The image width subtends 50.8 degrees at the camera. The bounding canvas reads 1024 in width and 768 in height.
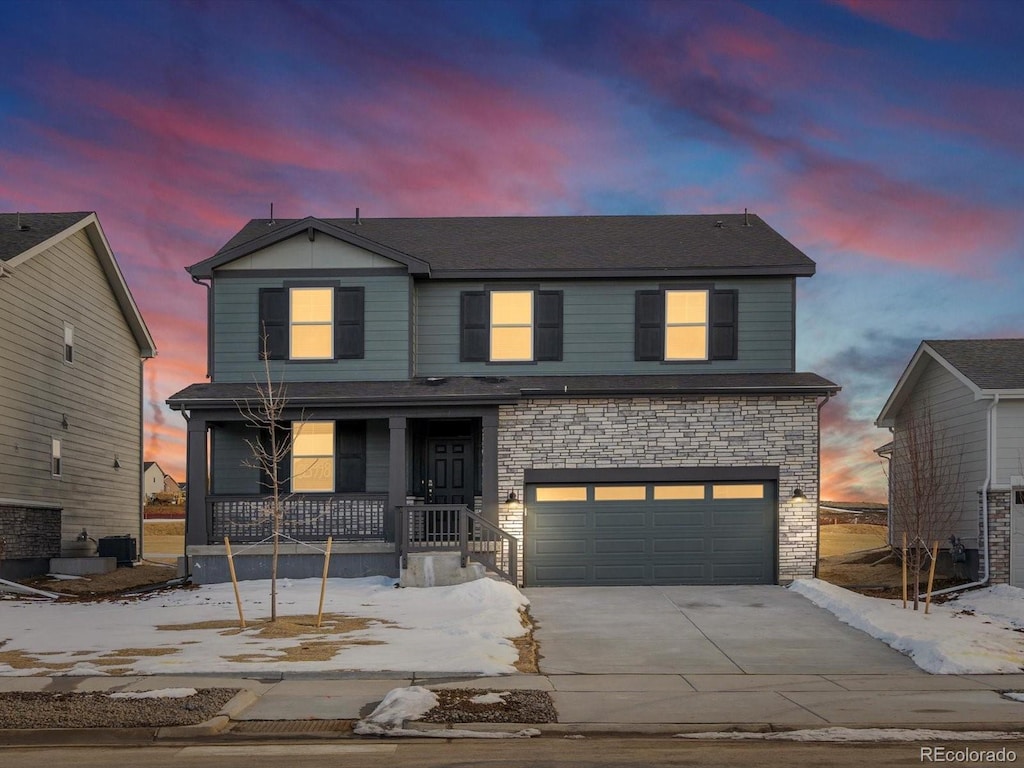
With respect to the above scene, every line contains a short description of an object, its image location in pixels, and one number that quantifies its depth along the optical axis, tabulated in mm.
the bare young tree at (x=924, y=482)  20062
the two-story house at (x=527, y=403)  21719
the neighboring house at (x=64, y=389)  23766
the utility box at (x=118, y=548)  27812
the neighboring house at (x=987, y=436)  22094
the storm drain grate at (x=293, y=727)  9891
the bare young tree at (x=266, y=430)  20750
